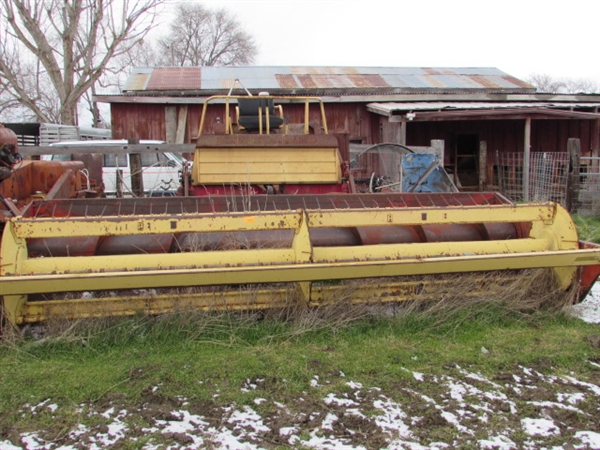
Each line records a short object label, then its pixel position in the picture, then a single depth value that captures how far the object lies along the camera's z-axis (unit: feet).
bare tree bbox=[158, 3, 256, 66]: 150.71
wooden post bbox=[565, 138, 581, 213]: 31.73
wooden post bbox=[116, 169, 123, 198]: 27.99
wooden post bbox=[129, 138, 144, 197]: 31.16
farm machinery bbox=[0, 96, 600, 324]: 11.53
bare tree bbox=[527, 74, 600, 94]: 168.76
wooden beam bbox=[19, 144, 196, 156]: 27.81
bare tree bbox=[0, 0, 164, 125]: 73.00
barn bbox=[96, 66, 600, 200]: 54.24
